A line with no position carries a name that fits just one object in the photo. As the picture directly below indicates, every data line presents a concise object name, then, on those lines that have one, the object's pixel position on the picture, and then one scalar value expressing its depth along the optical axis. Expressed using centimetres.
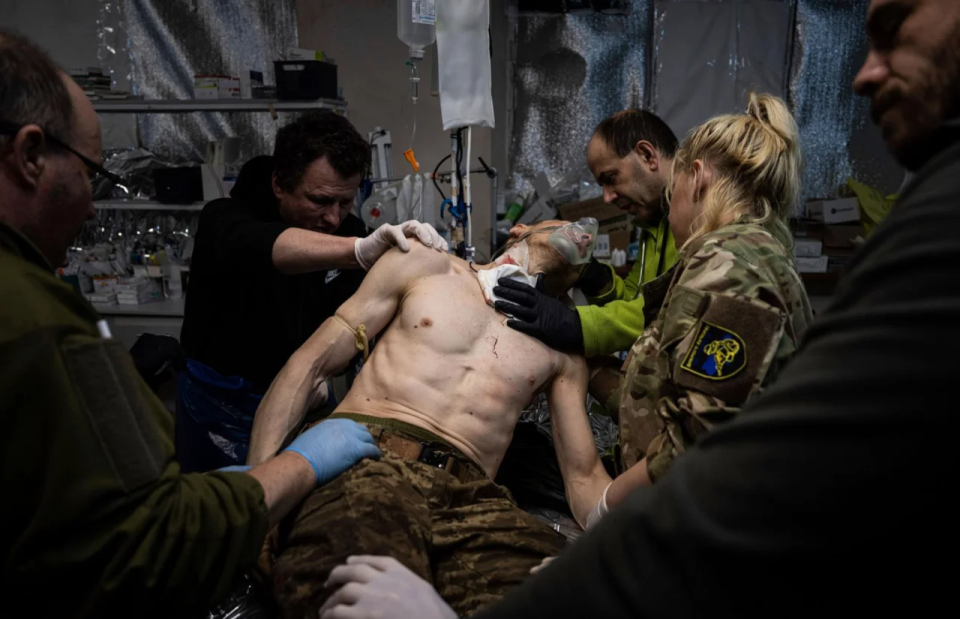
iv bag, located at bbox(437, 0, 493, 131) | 218
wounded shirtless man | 149
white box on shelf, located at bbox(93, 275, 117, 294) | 442
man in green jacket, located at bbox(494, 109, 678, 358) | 230
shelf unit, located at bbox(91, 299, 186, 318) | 427
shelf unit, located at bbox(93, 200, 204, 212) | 421
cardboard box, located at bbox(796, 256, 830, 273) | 459
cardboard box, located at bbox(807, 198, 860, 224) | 456
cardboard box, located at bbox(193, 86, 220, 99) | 428
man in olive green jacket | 86
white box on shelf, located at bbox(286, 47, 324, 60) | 402
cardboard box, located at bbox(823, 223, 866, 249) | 455
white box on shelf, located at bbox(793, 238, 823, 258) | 458
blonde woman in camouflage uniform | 139
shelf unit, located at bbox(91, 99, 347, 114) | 403
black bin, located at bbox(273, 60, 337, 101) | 393
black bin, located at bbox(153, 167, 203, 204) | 414
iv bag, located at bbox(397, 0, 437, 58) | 215
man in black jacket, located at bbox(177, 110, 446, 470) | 254
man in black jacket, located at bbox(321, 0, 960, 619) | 49
